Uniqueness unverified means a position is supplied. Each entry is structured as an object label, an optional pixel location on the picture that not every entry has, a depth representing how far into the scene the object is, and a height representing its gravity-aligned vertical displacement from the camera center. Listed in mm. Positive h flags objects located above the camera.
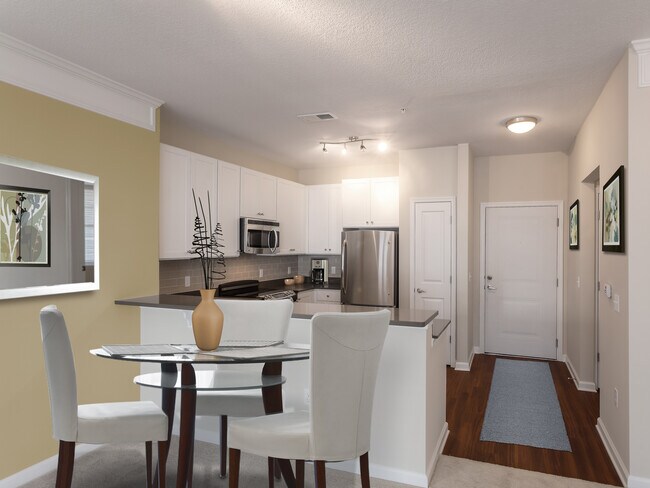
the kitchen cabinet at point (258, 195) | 4913 +590
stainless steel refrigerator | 5465 -238
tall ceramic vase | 2184 -353
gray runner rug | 3400 -1381
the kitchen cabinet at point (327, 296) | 5887 -609
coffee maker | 6461 -336
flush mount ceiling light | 4055 +1099
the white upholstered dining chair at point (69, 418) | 1985 -767
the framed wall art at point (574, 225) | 4691 +247
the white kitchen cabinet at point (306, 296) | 5625 -597
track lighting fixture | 4836 +1133
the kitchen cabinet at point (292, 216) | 5750 +406
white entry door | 5676 -400
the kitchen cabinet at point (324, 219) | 6152 +384
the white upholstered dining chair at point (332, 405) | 1824 -637
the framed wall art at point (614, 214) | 2789 +224
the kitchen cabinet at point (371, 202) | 5707 +576
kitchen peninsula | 2684 -887
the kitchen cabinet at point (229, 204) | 4500 +431
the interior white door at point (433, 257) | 5332 -104
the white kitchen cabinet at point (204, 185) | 4090 +570
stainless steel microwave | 4793 +129
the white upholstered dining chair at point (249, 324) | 2684 -446
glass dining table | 1979 -632
